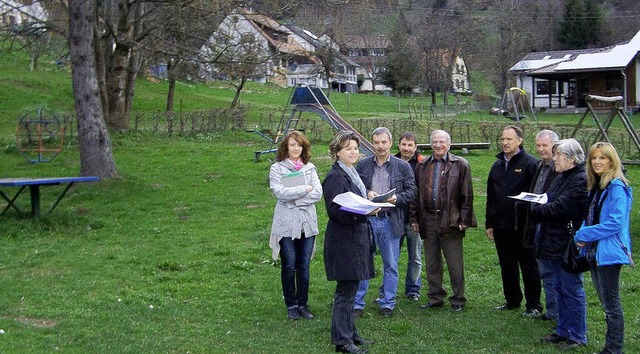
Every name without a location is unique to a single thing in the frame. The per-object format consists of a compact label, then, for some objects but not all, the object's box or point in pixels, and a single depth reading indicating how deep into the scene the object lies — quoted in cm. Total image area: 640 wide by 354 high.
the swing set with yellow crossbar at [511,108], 3813
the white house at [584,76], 5166
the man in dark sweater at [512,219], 766
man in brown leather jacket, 783
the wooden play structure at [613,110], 1284
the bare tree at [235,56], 1891
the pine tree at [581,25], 7181
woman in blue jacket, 602
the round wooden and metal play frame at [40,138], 2117
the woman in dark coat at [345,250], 635
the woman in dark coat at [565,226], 652
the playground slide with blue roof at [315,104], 1678
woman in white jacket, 741
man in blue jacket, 752
